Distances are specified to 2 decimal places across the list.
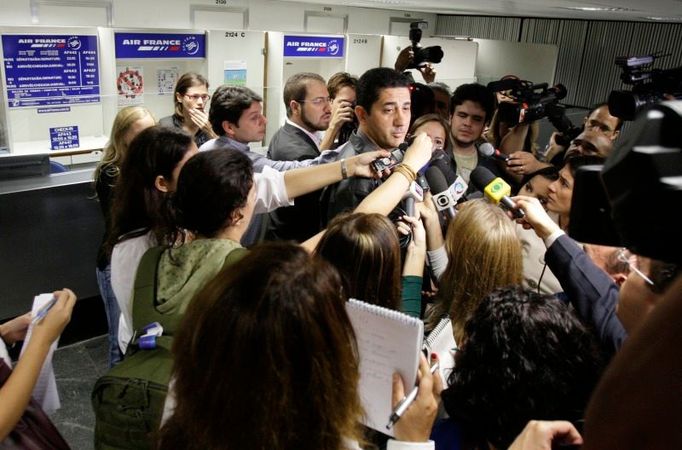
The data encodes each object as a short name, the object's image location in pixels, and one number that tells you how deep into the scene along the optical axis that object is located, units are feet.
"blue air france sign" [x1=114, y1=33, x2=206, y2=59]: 15.47
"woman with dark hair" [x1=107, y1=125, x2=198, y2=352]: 4.90
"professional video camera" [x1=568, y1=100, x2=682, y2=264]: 1.26
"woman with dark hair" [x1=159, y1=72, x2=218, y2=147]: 10.02
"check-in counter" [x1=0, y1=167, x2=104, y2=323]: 8.74
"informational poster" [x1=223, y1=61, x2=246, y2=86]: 17.17
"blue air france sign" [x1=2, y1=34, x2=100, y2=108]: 13.46
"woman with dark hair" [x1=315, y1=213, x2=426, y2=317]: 4.45
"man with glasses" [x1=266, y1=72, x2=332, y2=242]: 9.21
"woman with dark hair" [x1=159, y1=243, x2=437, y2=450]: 2.44
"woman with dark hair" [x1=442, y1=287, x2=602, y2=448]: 3.34
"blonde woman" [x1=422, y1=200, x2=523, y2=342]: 5.10
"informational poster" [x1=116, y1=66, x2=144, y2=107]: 15.97
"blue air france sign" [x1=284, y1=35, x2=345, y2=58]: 18.59
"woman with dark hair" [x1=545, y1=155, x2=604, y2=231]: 6.66
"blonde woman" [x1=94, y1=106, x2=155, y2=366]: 7.23
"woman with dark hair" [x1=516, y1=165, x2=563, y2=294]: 5.84
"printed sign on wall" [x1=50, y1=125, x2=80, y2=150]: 11.16
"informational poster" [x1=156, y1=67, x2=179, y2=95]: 17.01
